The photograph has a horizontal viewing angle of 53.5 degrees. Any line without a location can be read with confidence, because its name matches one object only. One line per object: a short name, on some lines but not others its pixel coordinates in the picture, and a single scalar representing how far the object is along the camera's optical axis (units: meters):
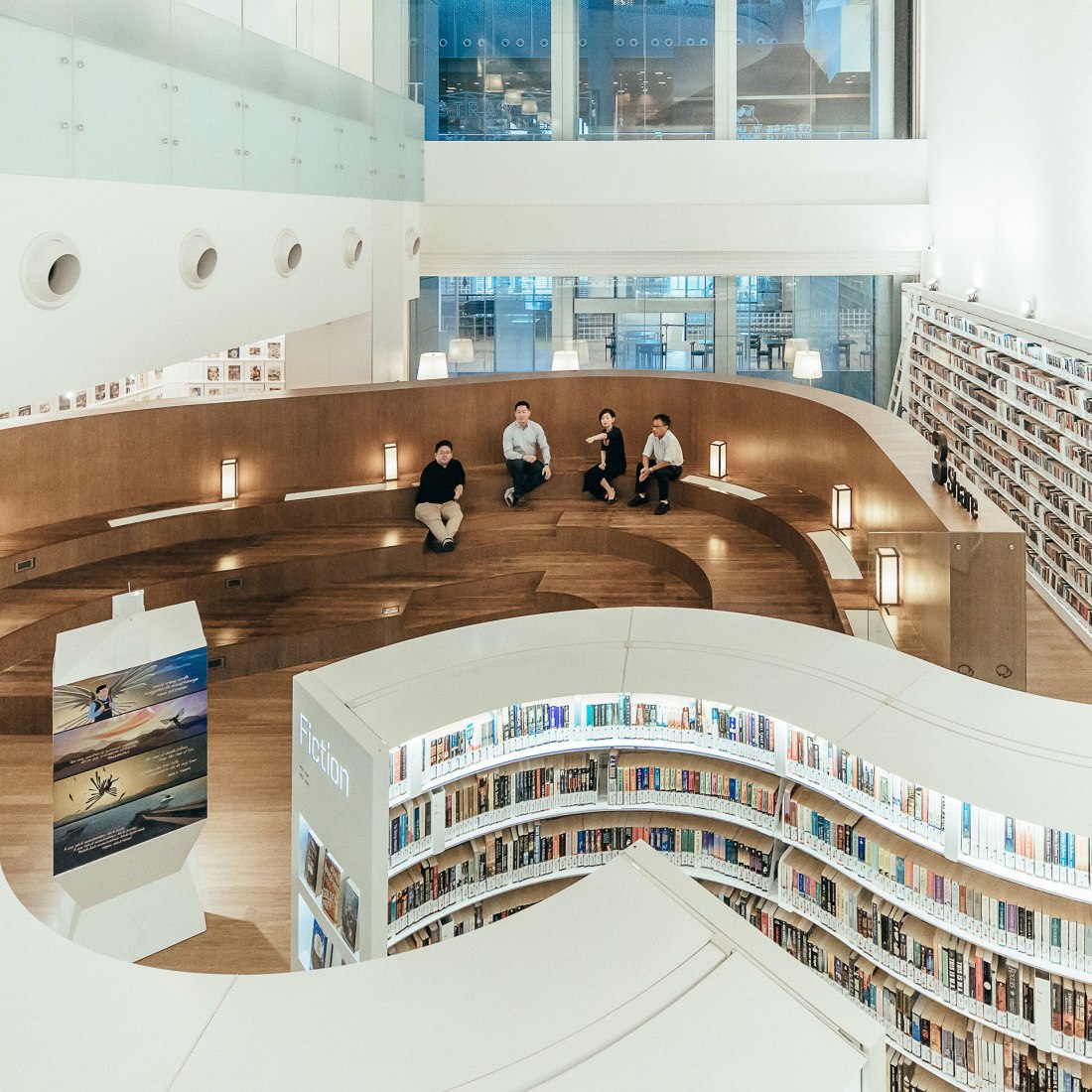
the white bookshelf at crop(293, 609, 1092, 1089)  2.94
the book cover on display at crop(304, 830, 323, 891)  3.53
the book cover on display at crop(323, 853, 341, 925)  3.38
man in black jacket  8.41
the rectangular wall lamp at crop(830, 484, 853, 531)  7.14
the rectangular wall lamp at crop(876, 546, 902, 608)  5.20
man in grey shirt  9.08
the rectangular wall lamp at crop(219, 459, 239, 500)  8.47
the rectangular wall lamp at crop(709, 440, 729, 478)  9.16
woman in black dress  9.10
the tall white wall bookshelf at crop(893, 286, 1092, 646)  7.55
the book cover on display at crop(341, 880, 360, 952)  3.26
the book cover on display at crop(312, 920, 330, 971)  3.52
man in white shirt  8.85
